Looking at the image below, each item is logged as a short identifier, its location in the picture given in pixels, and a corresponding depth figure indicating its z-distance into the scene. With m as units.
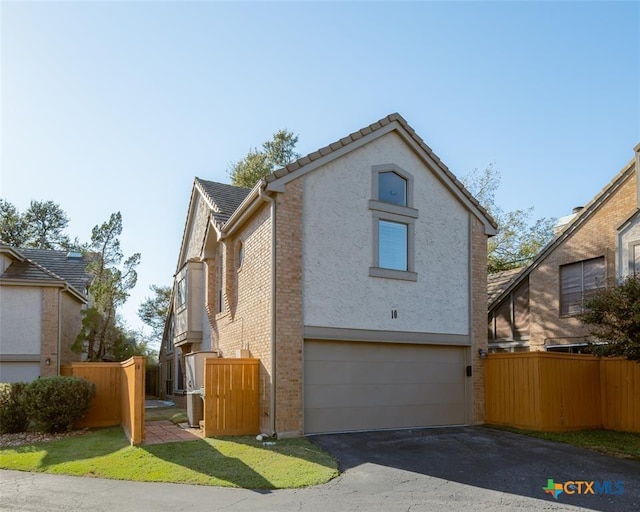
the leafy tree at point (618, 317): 12.18
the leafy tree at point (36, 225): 46.22
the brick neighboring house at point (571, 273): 17.94
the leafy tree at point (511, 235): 35.34
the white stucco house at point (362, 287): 12.71
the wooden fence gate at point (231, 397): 12.34
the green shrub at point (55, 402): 13.29
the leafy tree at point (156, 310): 48.28
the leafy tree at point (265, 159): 37.47
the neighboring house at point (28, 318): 18.59
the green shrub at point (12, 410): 13.66
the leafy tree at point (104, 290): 22.14
